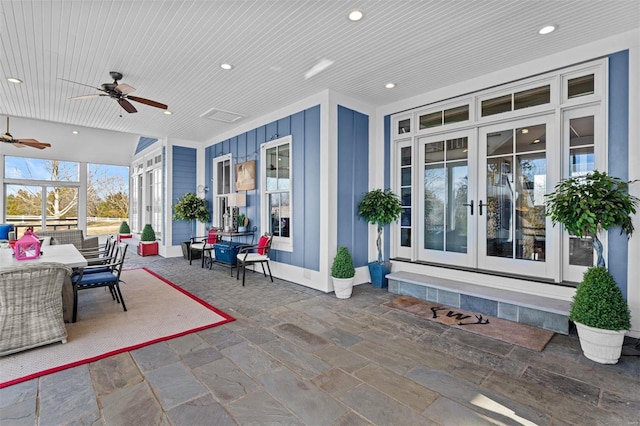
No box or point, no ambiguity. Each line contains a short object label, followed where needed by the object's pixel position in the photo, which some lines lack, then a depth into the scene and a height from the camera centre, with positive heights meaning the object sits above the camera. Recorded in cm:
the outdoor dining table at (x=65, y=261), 304 -53
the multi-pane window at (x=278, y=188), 545 +43
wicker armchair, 254 -84
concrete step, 316 -108
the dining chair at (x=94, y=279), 332 -80
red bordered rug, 246 -124
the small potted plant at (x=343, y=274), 424 -91
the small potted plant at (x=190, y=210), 749 +2
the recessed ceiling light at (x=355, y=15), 278 +184
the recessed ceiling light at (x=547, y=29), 296 +182
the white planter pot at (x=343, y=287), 423 -108
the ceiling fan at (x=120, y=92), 387 +157
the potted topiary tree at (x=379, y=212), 478 -2
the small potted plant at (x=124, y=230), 1118 -72
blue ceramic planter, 488 -102
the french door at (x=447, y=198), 432 +19
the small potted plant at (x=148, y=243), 801 -87
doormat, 295 -126
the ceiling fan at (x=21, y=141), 643 +151
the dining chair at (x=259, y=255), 512 -79
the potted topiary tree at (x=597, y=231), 250 -20
